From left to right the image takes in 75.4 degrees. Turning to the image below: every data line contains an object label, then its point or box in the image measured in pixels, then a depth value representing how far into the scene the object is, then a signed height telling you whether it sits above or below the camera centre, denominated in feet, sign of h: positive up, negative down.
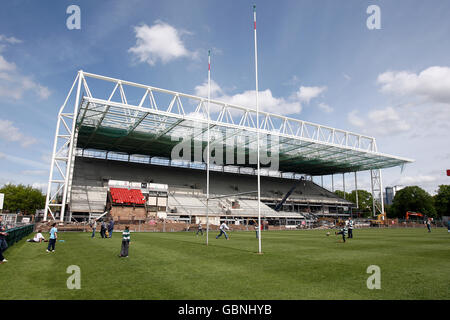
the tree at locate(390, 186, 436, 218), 291.13 +7.08
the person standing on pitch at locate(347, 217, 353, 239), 86.33 -6.08
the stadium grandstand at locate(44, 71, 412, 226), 131.75 +32.09
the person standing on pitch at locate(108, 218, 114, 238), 88.83 -6.47
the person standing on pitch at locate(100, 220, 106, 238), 85.37 -6.54
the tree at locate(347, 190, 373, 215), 385.09 +13.61
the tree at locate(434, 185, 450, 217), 287.07 +8.10
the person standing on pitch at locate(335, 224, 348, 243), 72.18 -5.60
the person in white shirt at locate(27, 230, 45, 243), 70.70 -7.76
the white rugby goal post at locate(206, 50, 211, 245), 77.97 +35.66
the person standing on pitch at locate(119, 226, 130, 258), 44.75 -5.64
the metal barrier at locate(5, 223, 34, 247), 57.47 -6.52
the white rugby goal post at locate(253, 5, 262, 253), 59.41 +31.15
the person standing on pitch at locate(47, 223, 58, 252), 51.70 -6.02
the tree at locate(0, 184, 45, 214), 234.17 +5.70
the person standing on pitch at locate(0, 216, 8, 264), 39.91 -5.14
